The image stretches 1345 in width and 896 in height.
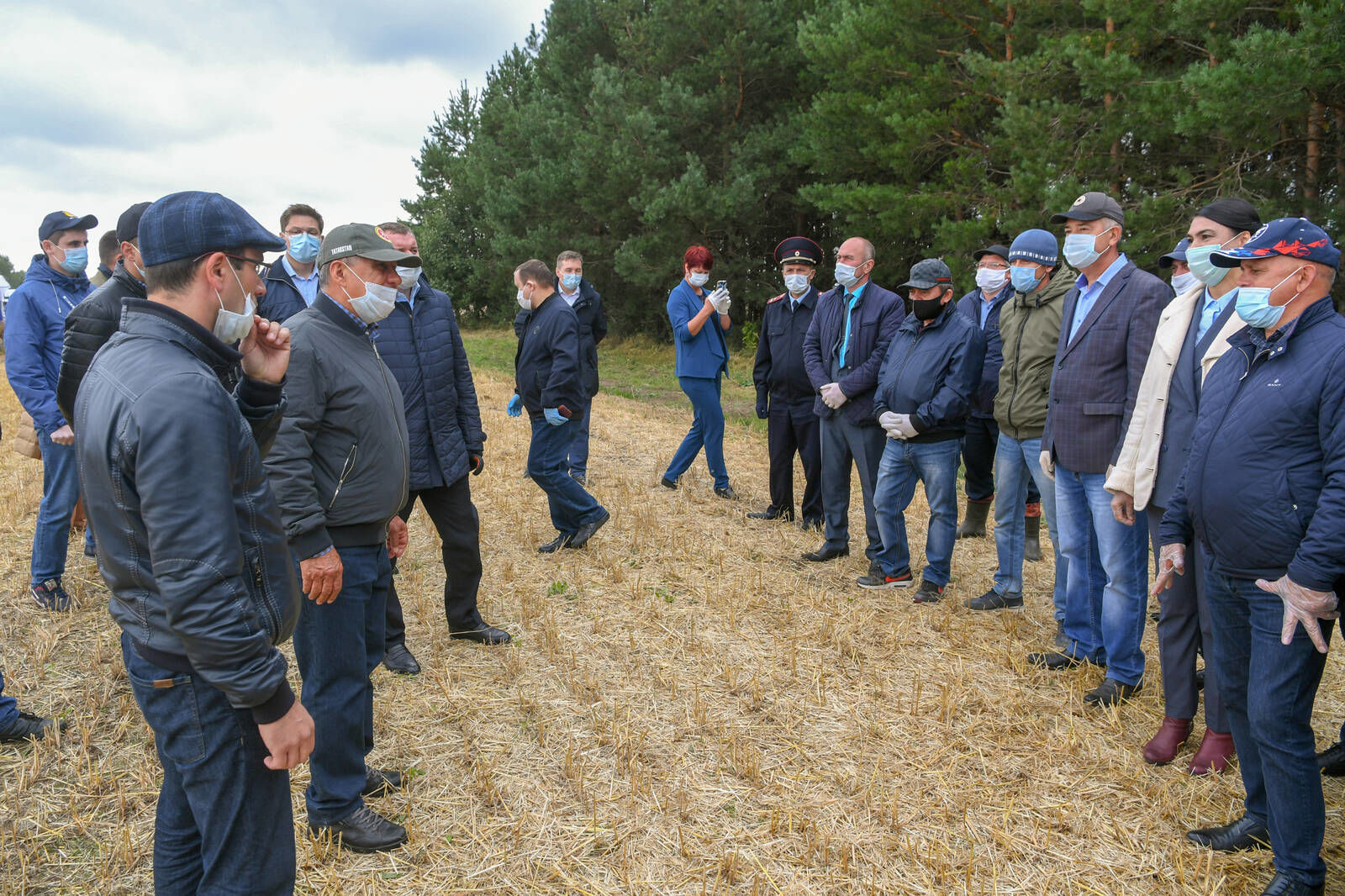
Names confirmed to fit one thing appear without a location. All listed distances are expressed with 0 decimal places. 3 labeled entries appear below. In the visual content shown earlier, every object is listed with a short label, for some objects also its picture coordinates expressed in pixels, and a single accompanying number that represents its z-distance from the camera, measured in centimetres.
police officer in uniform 735
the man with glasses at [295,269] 479
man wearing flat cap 191
